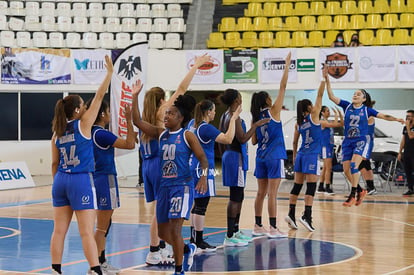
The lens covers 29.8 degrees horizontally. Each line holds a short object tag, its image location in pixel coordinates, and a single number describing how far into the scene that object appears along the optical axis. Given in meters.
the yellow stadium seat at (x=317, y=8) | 26.06
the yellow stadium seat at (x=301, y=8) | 26.20
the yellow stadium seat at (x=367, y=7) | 25.73
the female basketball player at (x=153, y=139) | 8.56
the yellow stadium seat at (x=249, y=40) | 25.31
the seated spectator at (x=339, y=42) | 23.73
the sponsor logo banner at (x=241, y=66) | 24.17
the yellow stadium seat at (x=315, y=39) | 24.75
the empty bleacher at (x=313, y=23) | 24.75
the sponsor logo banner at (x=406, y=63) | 22.97
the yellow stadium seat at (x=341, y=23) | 25.31
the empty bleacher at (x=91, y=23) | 25.67
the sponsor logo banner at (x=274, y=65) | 23.80
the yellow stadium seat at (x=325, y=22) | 25.36
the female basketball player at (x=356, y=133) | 13.77
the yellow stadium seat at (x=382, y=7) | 25.67
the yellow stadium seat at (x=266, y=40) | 25.20
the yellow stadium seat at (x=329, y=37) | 24.70
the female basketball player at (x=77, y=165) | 7.54
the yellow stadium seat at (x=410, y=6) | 25.41
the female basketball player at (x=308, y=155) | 11.93
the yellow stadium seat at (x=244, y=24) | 26.06
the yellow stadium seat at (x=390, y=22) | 24.84
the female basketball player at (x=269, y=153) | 11.05
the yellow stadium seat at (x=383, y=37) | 24.08
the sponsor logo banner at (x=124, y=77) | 14.79
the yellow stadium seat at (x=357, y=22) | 25.17
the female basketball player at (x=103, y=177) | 8.17
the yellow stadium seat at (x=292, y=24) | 25.67
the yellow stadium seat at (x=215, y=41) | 25.45
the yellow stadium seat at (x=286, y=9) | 26.33
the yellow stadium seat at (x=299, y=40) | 24.80
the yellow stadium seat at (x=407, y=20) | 24.72
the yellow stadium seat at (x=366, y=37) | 24.28
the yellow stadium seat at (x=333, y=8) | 25.97
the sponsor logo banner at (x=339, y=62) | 23.39
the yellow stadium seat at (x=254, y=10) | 26.70
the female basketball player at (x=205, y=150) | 8.73
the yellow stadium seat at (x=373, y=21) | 25.00
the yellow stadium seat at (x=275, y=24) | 25.80
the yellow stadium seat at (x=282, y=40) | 24.94
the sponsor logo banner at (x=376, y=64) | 23.14
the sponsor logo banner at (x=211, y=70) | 24.30
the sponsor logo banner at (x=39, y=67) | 24.30
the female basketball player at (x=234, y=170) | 10.23
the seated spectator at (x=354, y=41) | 23.58
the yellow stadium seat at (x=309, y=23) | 25.53
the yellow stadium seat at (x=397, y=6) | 25.47
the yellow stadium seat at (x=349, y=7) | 25.84
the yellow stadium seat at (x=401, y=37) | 23.86
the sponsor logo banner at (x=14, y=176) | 19.77
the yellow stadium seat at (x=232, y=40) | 25.36
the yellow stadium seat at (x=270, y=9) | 26.52
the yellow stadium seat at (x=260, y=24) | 25.92
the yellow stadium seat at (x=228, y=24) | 26.25
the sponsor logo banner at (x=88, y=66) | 24.36
